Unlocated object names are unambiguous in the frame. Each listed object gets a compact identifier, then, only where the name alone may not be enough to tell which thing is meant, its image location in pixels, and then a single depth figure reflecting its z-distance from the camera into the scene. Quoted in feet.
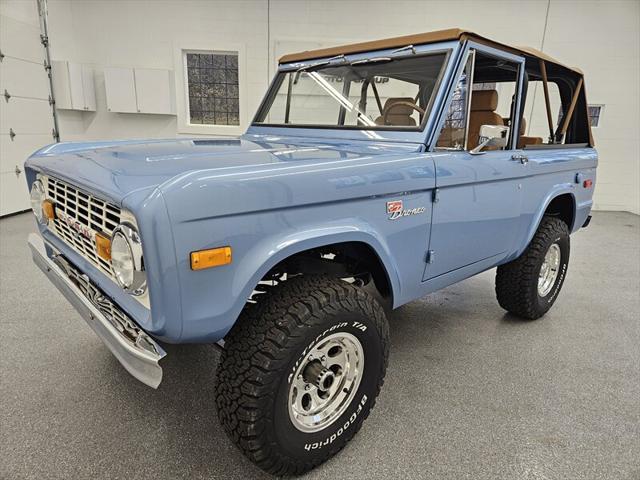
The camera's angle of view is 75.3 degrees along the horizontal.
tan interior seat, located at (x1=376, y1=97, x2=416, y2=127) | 6.95
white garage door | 19.85
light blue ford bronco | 4.10
